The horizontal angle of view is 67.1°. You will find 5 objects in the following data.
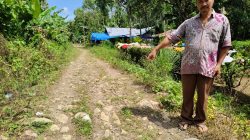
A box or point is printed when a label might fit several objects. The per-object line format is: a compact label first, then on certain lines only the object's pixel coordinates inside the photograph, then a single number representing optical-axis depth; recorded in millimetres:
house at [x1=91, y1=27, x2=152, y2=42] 25299
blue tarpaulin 25850
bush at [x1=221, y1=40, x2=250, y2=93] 5263
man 2571
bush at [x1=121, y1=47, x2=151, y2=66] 7767
